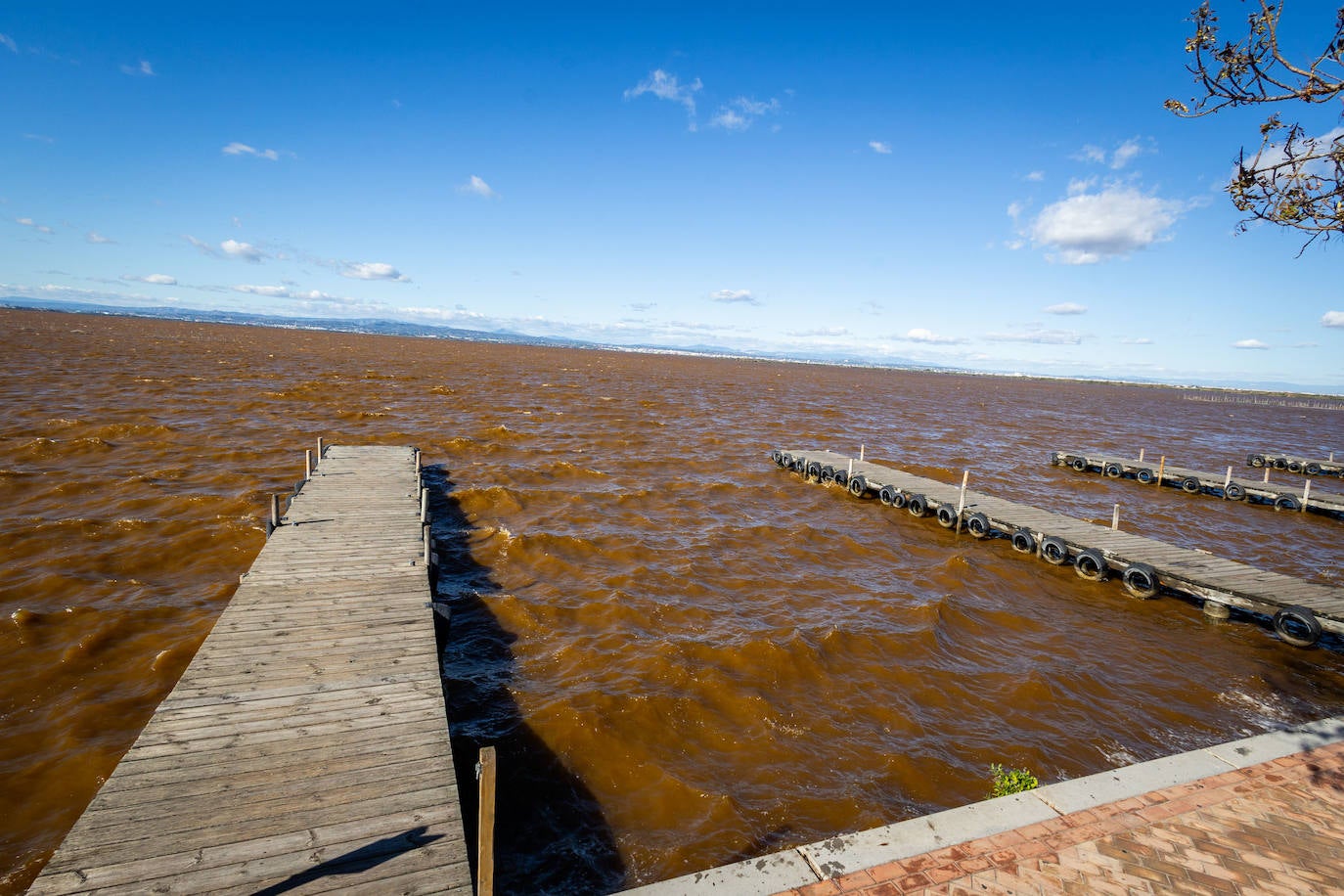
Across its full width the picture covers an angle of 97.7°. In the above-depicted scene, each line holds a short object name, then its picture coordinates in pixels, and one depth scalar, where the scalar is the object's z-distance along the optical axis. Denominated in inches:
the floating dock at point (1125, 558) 516.1
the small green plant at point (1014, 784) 284.0
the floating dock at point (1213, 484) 997.2
